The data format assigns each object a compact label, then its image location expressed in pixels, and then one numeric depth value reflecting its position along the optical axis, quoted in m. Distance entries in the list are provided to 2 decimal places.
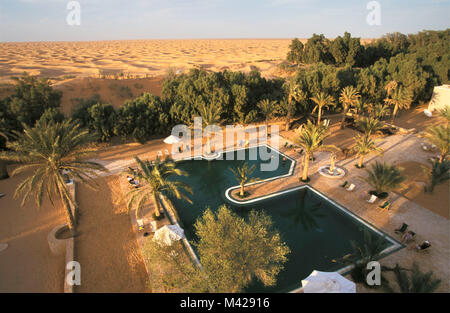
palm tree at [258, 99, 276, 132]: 28.30
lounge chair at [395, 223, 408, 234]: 14.47
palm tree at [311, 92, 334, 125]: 27.90
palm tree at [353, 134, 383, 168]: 20.74
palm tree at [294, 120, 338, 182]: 18.80
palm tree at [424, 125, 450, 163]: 19.56
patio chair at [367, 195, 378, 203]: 17.34
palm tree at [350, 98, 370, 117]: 28.61
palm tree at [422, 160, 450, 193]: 17.73
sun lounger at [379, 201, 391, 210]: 16.69
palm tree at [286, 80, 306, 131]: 28.72
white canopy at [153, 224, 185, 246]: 12.20
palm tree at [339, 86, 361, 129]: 28.52
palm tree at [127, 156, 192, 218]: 14.61
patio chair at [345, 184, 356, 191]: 18.73
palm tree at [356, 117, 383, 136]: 22.97
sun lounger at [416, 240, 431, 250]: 13.07
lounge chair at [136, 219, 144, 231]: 14.88
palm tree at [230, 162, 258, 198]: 18.05
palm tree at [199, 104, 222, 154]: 25.09
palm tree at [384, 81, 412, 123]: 30.69
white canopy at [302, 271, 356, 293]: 10.13
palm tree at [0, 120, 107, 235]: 13.01
